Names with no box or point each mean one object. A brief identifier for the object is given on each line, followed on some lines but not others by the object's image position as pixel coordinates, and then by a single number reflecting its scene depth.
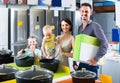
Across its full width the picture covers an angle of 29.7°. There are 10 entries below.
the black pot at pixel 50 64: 2.33
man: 2.69
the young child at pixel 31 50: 2.66
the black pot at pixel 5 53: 2.67
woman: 3.08
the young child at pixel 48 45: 2.98
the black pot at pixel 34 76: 1.64
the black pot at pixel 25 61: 2.57
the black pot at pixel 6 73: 1.98
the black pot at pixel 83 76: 1.83
